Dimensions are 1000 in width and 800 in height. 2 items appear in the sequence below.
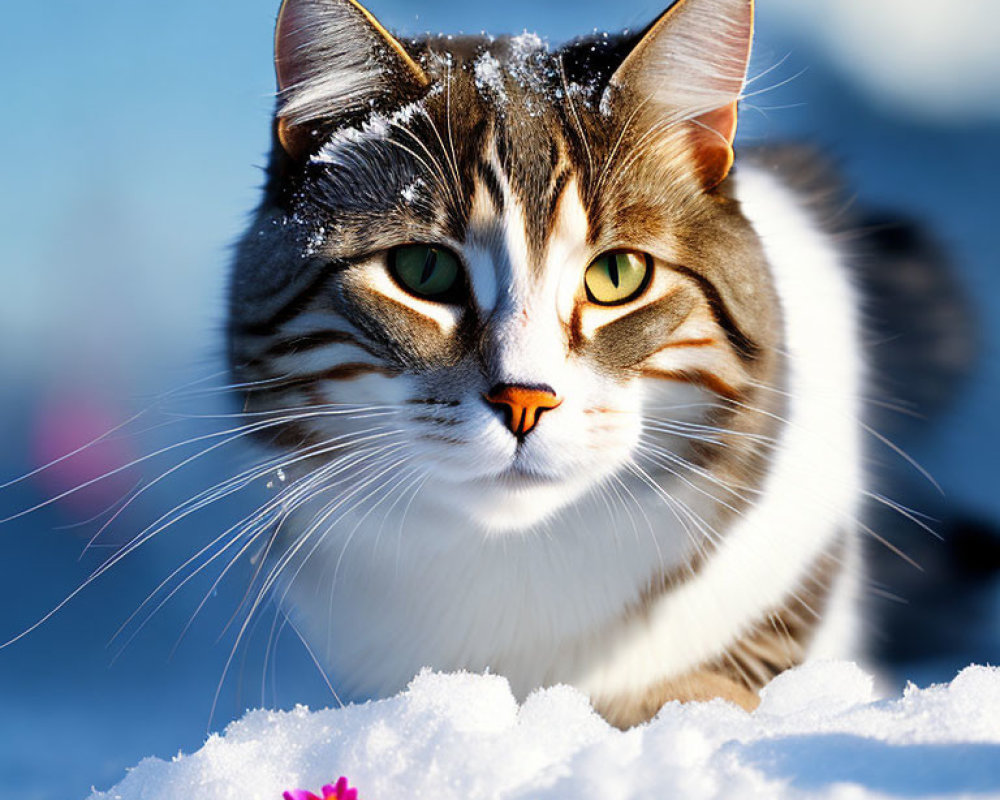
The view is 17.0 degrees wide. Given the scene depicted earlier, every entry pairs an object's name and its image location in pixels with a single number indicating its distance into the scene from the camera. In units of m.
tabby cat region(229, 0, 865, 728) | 0.70
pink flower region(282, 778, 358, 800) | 0.66
